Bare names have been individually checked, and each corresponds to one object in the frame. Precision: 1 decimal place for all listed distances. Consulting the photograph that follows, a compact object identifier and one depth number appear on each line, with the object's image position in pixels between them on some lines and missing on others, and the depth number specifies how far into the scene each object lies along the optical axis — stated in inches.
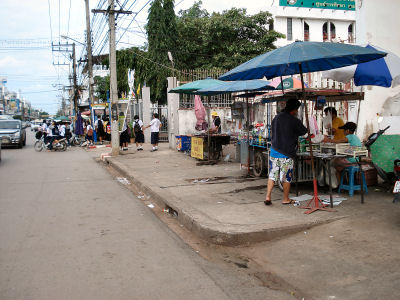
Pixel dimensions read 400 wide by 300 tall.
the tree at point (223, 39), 1094.4
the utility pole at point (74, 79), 1574.8
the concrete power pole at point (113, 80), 635.5
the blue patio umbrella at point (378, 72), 294.8
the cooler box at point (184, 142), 604.1
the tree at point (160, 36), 1104.2
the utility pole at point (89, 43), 1026.1
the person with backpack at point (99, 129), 970.1
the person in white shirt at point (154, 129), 658.2
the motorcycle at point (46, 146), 834.2
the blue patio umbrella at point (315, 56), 211.2
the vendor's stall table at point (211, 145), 496.4
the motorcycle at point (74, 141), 993.4
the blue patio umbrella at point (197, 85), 462.0
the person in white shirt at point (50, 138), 826.6
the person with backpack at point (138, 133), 709.5
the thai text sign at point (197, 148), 500.2
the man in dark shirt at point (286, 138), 246.1
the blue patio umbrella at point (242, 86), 372.8
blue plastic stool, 272.5
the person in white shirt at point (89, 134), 928.9
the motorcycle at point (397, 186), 193.2
